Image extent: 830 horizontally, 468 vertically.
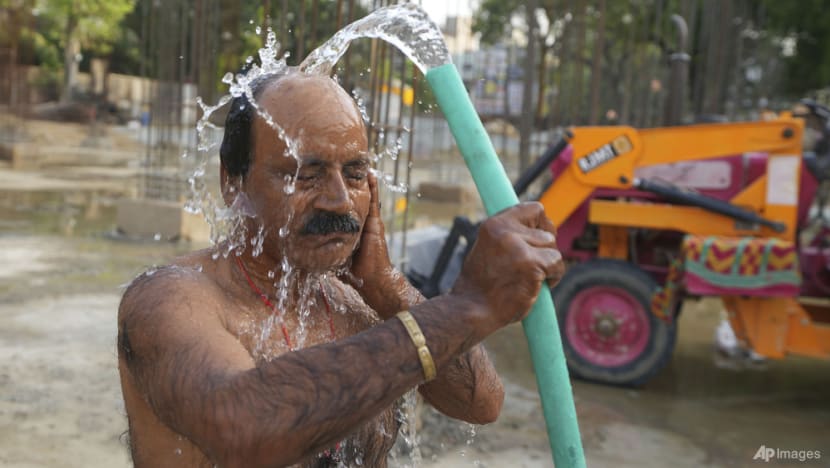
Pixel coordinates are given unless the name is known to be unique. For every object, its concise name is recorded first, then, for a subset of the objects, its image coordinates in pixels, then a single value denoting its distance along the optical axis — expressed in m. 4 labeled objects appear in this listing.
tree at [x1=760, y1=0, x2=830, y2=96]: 18.14
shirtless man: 1.24
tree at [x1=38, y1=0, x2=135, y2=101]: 27.25
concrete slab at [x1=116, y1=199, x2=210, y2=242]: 9.42
